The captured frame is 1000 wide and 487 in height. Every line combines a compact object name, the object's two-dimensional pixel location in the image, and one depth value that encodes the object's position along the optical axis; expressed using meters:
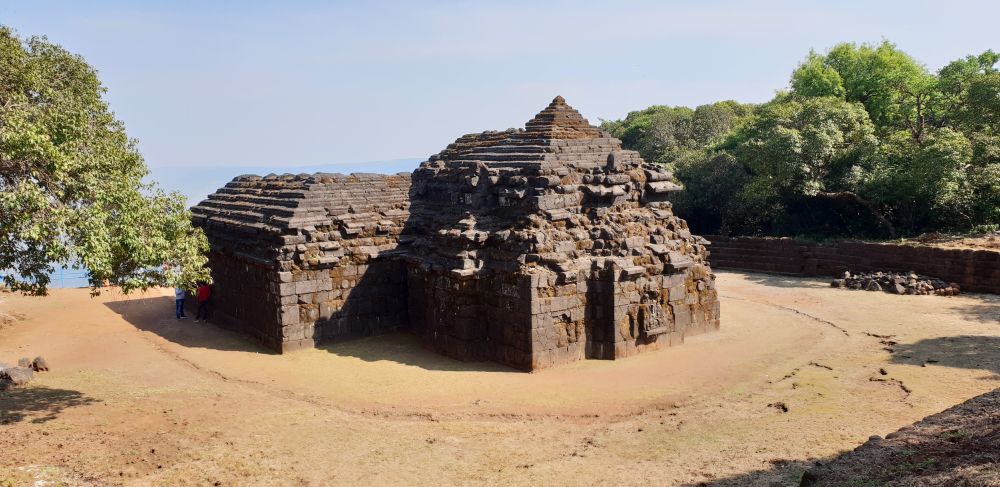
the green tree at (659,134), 39.26
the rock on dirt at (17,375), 12.65
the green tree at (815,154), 24.80
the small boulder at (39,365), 13.88
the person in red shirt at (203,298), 18.55
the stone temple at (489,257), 14.00
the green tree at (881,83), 30.98
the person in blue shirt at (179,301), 18.93
